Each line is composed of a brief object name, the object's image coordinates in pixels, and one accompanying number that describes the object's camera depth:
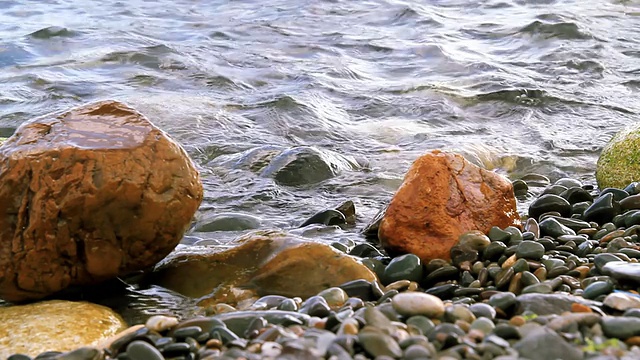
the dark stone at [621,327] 2.30
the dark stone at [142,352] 2.45
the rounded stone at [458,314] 2.53
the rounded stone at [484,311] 2.60
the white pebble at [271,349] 2.25
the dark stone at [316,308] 2.81
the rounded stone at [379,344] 2.18
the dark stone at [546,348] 2.09
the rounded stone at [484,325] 2.38
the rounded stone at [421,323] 2.46
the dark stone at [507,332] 2.29
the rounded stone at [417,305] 2.57
